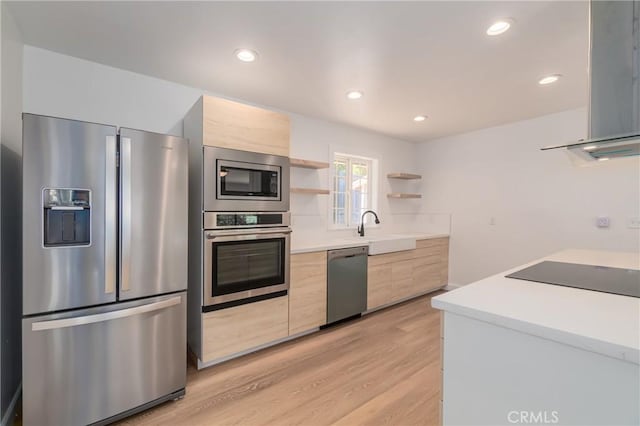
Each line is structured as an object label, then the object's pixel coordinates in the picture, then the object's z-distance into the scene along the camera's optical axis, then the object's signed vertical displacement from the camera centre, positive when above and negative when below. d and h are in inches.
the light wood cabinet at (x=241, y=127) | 86.1 +27.7
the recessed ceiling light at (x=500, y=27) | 66.7 +45.4
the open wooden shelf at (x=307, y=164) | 119.2 +20.6
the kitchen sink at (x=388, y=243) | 132.6 -16.4
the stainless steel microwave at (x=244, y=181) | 85.0 +9.6
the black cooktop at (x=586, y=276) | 49.3 -13.3
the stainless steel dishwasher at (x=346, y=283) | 117.3 -31.7
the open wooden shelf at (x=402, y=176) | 171.6 +21.9
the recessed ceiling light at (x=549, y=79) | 94.9 +46.2
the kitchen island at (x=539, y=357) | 30.2 -17.9
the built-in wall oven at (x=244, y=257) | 85.2 -15.5
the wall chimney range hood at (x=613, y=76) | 52.3 +26.6
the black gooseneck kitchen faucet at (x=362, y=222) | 154.3 -6.7
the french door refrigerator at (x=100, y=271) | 57.9 -14.3
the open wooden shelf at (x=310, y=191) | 122.4 +8.7
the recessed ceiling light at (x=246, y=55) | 79.6 +45.3
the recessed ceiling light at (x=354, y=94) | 107.6 +45.7
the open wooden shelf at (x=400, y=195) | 172.7 +9.8
